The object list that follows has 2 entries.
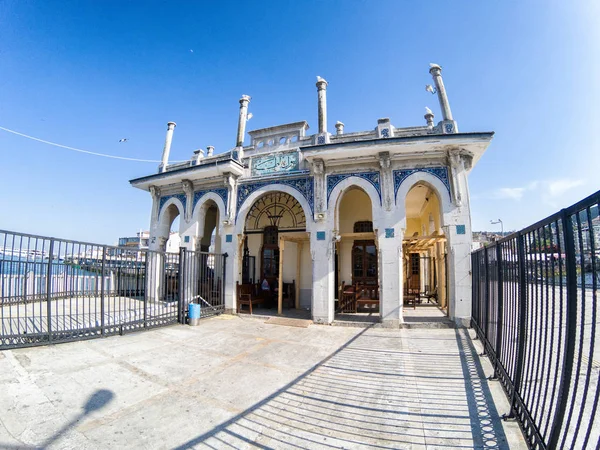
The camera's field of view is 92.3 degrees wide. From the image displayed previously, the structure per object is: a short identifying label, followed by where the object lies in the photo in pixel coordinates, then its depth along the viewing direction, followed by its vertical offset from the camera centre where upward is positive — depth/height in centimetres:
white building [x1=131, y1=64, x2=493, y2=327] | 798 +165
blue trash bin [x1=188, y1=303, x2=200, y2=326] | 786 -169
